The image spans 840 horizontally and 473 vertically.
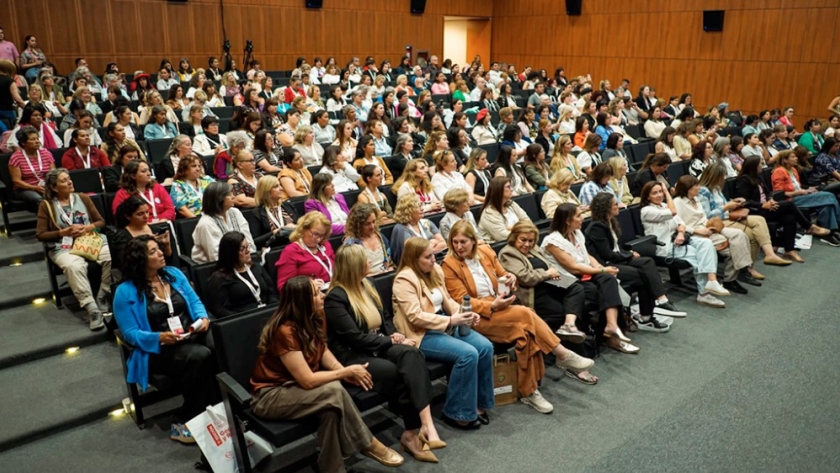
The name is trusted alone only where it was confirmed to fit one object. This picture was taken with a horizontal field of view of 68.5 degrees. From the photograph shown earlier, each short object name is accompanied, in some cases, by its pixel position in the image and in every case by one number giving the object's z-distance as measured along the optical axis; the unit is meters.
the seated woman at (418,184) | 5.32
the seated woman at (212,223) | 4.06
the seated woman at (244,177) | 5.09
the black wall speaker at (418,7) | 15.62
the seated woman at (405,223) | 4.36
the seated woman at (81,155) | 5.43
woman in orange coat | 3.59
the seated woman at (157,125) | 6.83
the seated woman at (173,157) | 5.43
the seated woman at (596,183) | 5.61
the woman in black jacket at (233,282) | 3.45
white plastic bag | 2.88
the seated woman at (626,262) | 4.60
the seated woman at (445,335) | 3.32
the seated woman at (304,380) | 2.75
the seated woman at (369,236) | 4.03
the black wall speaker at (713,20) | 13.05
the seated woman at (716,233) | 5.41
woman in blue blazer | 3.13
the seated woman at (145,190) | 4.50
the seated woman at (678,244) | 5.16
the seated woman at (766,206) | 6.24
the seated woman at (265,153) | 5.93
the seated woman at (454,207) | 4.65
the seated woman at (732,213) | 5.93
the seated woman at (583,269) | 4.27
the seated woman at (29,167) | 5.08
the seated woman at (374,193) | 5.00
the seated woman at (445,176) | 5.69
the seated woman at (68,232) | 4.09
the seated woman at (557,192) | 5.53
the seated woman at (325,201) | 4.70
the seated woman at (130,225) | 3.85
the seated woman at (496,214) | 4.88
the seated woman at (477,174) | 6.05
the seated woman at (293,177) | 5.38
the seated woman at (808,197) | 6.86
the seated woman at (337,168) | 5.70
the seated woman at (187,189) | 4.85
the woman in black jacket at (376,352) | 3.06
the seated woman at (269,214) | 4.53
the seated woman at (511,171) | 6.17
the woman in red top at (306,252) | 3.76
